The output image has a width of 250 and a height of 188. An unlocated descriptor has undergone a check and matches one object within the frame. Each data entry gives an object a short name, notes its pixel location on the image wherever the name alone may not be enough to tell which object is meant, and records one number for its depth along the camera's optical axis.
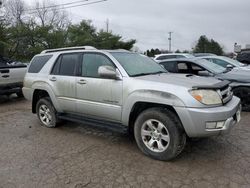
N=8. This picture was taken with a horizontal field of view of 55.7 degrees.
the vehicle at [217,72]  6.15
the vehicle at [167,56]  15.87
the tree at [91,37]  32.31
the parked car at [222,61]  9.44
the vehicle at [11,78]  7.97
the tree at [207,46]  62.43
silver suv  3.30
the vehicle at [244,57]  15.12
